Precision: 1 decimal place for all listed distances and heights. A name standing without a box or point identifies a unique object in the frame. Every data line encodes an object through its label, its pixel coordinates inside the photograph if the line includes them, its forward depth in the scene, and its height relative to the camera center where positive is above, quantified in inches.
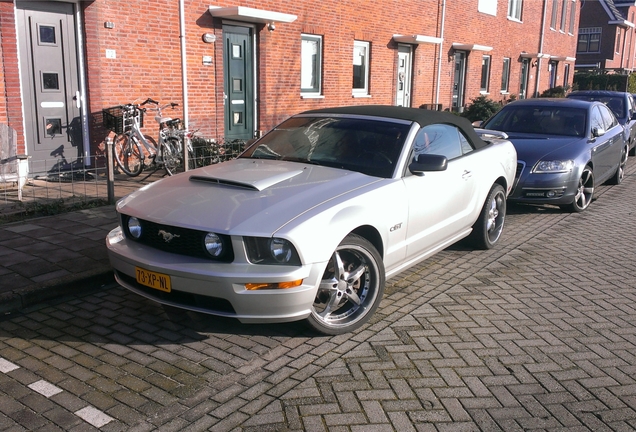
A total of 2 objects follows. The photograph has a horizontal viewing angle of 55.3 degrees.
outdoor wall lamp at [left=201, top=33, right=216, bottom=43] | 467.2 +36.1
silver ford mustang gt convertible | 160.1 -37.6
